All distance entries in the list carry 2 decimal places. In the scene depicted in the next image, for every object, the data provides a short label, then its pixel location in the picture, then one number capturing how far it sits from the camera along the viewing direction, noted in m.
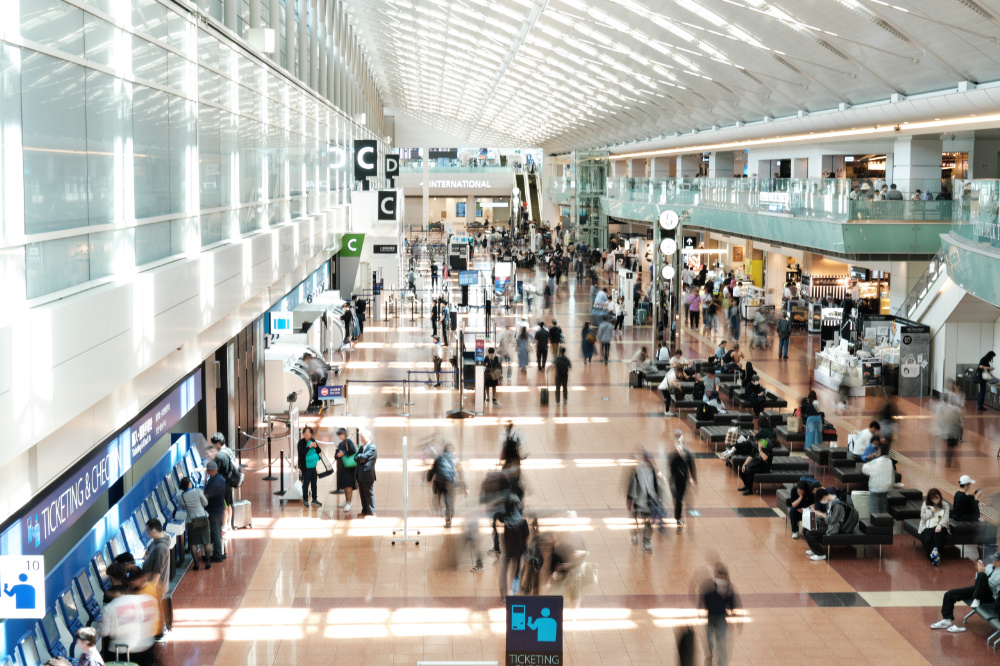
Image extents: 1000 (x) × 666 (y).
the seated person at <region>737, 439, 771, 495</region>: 14.80
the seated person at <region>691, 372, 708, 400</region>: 19.78
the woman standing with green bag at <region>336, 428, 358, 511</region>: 13.89
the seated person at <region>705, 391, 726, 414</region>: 18.89
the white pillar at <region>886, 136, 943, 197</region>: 27.61
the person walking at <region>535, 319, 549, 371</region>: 24.91
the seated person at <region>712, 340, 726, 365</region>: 23.20
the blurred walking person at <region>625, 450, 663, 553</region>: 12.57
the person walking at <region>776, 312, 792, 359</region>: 26.41
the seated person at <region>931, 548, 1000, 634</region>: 9.91
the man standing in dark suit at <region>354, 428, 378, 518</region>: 13.71
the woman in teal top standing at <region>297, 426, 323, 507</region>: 14.09
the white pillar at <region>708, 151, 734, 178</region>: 47.94
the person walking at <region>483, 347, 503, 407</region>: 21.06
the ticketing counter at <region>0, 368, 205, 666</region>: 7.96
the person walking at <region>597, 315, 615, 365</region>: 26.73
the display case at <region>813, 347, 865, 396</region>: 22.39
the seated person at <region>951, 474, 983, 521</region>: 12.30
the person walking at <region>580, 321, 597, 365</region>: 26.42
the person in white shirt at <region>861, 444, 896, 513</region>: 13.05
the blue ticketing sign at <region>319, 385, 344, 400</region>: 19.75
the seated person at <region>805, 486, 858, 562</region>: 12.09
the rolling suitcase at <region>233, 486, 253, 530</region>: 13.11
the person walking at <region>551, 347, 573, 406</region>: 20.94
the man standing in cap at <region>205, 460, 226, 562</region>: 11.91
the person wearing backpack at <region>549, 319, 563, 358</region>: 26.20
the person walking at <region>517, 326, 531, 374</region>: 25.33
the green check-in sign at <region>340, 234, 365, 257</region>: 34.62
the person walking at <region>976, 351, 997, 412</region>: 20.77
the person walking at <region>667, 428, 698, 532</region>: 13.13
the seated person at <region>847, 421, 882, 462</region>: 15.62
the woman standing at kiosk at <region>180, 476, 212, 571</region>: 11.59
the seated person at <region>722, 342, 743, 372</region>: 22.64
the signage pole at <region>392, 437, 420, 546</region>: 12.23
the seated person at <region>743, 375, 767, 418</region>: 19.62
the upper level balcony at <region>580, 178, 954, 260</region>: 24.34
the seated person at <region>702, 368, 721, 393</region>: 20.92
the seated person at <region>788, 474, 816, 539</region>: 12.83
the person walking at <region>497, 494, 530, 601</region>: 10.84
